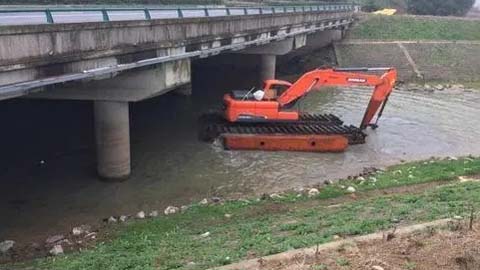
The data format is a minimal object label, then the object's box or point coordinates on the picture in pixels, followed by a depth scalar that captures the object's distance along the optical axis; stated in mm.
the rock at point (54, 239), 12928
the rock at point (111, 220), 14164
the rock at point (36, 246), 12539
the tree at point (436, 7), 72500
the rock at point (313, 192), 15805
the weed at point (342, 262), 7709
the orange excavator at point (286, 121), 21547
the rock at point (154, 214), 14538
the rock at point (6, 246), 12284
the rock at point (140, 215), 14478
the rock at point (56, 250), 11939
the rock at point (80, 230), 13409
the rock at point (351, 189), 15966
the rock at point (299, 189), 16594
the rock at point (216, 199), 15700
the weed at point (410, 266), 7548
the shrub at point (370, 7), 74750
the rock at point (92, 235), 13062
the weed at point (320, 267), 7527
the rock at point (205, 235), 11673
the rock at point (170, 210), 14639
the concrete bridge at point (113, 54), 11812
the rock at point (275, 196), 15545
